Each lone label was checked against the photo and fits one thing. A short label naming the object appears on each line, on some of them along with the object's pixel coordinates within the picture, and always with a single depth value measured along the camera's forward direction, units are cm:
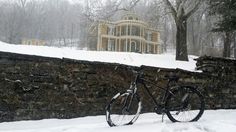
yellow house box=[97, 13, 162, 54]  3803
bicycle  618
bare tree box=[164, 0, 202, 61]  1558
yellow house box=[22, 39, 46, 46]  4487
